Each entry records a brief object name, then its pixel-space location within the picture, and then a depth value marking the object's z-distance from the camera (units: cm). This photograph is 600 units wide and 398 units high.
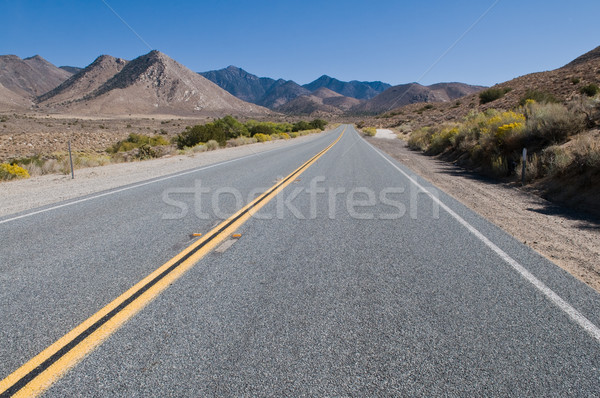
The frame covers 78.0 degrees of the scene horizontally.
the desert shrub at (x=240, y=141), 3294
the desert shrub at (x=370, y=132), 5253
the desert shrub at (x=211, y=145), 2779
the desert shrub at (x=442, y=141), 2190
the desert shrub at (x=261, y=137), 3853
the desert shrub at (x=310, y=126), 7173
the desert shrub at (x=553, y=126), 1183
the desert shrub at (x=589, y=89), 2838
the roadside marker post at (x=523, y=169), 1034
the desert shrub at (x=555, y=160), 954
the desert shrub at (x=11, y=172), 1318
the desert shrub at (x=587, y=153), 849
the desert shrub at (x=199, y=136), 3069
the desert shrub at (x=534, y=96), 3072
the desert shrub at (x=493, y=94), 5022
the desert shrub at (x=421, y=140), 2734
